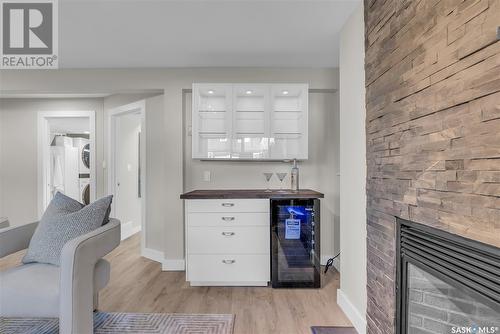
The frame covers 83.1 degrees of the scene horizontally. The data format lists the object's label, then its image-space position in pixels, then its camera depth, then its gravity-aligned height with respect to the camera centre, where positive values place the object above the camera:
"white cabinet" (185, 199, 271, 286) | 2.71 -0.73
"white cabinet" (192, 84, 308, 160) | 3.03 +0.49
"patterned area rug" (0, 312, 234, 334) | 2.01 -1.17
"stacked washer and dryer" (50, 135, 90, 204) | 4.92 +0.00
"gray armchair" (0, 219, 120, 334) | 1.52 -0.68
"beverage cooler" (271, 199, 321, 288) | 2.70 -0.75
